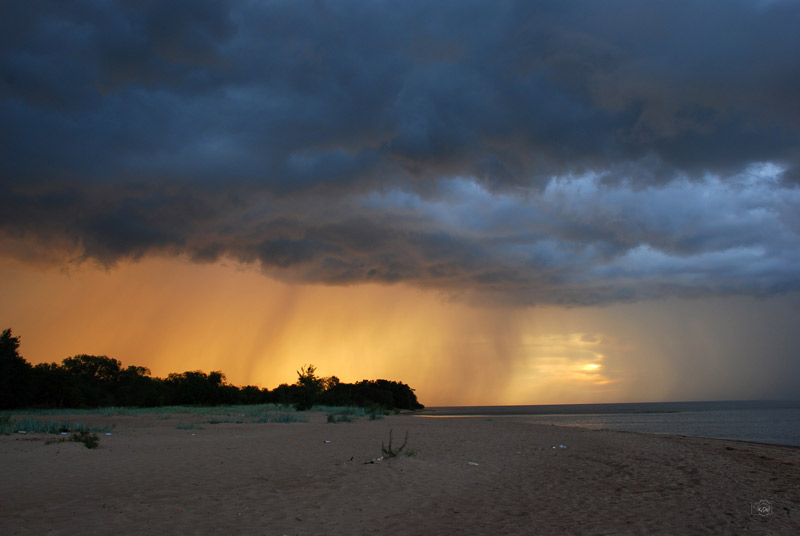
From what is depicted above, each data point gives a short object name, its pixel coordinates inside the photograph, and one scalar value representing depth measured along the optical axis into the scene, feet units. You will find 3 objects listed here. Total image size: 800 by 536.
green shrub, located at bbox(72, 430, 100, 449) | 54.78
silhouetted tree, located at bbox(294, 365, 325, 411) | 161.38
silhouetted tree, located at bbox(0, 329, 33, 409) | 161.07
